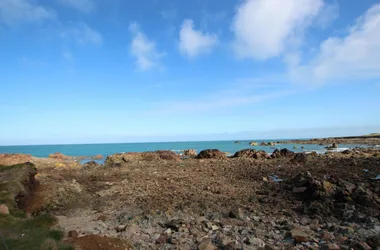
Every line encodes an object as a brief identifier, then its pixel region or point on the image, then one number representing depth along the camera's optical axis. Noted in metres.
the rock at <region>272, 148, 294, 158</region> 33.54
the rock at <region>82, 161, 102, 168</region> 29.06
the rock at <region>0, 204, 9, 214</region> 9.65
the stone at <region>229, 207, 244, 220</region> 10.27
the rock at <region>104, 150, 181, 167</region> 36.36
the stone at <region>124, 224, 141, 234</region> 9.03
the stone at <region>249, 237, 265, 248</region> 7.66
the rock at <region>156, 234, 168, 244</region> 8.12
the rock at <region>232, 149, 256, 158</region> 36.32
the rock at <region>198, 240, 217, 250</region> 7.34
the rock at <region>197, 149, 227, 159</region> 36.88
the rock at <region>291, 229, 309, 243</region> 7.68
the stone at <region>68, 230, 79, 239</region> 8.15
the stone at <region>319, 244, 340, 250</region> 6.75
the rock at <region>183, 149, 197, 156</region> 54.55
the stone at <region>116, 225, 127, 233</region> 9.23
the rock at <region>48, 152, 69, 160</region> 49.06
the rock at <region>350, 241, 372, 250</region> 6.77
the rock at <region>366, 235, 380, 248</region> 7.03
